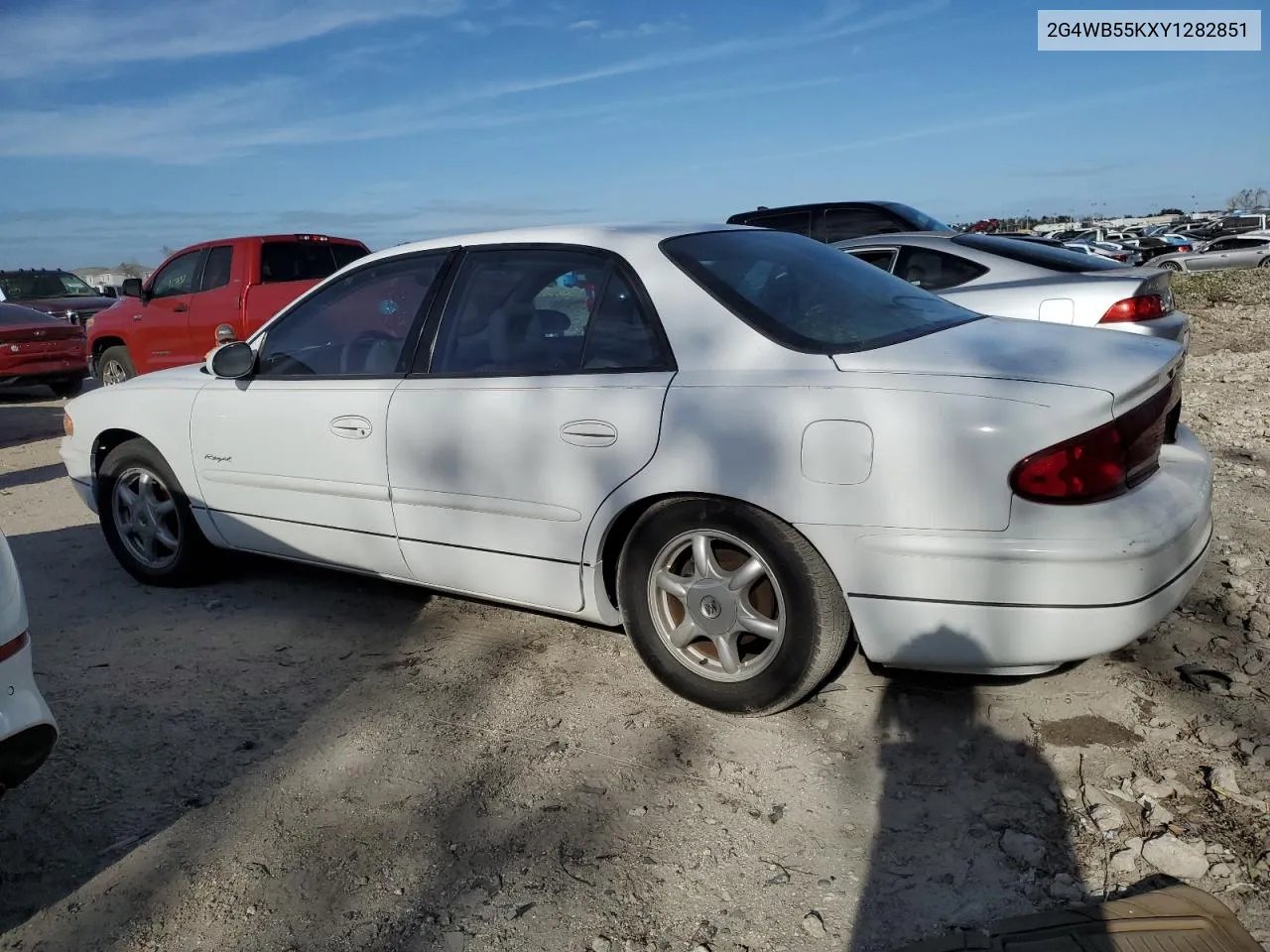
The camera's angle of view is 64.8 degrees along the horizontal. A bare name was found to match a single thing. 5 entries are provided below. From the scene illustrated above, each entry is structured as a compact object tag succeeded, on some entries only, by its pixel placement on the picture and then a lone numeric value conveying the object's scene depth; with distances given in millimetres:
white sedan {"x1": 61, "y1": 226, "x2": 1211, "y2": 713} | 2586
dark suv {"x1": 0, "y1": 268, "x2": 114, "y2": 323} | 16203
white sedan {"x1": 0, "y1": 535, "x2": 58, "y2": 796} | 2338
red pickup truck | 9352
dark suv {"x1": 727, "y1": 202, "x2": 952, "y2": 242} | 9797
